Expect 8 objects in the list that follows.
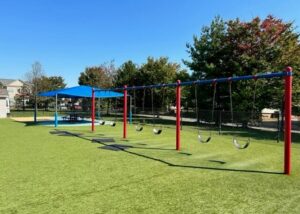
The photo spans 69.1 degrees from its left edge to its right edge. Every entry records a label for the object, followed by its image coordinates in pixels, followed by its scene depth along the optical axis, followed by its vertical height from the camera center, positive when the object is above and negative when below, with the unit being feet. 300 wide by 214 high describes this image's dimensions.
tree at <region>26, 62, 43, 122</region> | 121.63 +16.54
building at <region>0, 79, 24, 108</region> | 187.30 +20.24
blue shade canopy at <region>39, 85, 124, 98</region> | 49.87 +3.79
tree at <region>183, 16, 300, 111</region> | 44.48 +12.03
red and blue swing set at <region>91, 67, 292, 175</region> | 16.35 -0.50
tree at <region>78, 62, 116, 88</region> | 108.64 +17.26
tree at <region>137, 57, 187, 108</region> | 82.69 +14.06
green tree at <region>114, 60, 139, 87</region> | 90.00 +14.55
